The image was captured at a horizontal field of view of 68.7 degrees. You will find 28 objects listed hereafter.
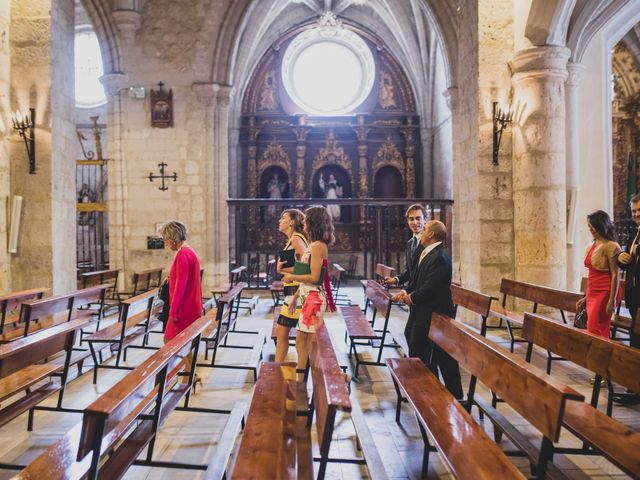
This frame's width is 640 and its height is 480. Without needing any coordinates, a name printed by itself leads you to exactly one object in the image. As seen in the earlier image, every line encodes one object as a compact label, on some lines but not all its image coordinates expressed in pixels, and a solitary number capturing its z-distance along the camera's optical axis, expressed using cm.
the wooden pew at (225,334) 437
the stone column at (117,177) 987
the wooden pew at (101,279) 713
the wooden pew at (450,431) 200
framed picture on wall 984
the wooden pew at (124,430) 181
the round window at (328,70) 1725
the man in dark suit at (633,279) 377
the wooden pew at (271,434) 196
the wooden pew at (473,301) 422
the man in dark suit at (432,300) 358
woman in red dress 395
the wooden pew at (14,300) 435
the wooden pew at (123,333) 433
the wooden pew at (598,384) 216
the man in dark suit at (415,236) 463
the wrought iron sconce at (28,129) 559
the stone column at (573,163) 762
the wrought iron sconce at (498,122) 651
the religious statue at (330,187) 1675
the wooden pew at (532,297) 456
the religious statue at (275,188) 1675
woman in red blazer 386
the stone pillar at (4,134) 540
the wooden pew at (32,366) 253
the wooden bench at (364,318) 449
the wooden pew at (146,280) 830
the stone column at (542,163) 636
